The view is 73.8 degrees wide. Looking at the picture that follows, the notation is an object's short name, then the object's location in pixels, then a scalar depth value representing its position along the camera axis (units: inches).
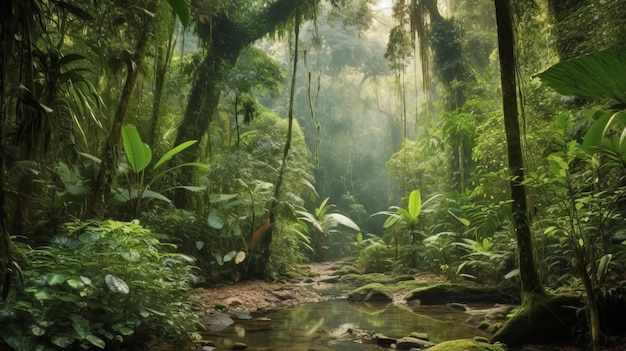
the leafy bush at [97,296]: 94.9
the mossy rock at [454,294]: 260.4
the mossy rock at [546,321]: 143.0
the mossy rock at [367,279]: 379.2
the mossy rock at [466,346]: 126.3
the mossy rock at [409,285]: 319.9
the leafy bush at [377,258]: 450.3
